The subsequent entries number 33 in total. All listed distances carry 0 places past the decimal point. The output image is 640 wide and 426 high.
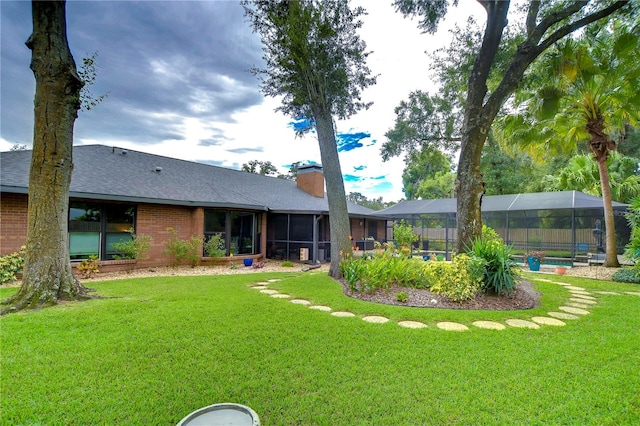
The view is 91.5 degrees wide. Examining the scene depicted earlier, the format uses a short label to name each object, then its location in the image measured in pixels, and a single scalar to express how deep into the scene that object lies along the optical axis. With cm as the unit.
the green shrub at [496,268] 605
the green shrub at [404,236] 1220
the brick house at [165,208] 839
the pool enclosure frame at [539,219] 1379
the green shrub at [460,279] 581
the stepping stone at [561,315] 498
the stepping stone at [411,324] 444
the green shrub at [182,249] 1036
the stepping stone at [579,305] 569
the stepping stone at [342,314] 490
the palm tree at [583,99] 872
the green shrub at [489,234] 922
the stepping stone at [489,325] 442
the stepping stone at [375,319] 465
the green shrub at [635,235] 834
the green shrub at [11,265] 711
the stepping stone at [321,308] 531
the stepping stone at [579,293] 692
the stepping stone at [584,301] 603
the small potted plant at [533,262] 1142
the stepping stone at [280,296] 628
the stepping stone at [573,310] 528
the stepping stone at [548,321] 463
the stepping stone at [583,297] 649
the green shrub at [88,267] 824
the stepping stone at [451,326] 433
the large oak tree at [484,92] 730
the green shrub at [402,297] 595
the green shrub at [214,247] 1114
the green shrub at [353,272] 673
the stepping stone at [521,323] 448
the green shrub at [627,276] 856
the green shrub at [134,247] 930
